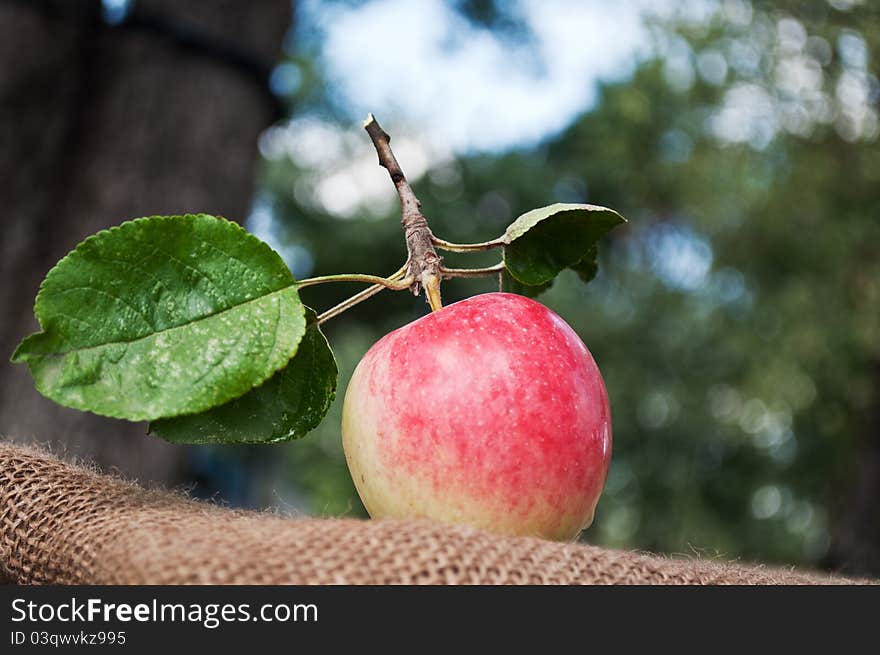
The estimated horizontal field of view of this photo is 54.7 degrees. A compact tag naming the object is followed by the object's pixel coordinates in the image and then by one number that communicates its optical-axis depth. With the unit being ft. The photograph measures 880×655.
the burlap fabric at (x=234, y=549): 1.32
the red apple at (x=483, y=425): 1.73
